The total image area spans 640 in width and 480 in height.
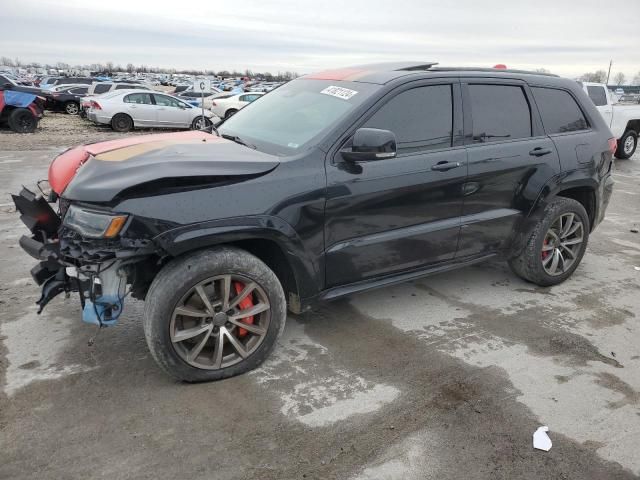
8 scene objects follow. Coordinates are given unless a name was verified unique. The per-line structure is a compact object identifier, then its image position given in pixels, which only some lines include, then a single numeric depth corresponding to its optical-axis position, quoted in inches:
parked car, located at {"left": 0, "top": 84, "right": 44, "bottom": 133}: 615.2
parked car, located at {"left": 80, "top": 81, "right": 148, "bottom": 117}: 929.5
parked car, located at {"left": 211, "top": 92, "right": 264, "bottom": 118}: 796.6
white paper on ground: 105.5
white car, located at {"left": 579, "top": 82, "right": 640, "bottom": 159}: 534.0
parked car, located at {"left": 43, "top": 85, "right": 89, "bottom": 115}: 911.0
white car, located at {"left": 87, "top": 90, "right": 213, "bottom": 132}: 686.5
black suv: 113.3
